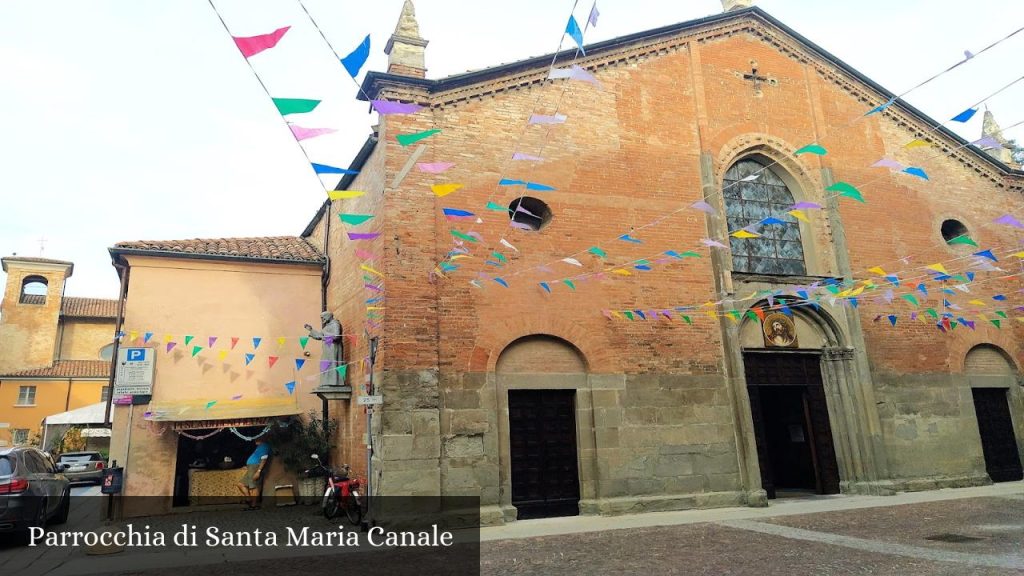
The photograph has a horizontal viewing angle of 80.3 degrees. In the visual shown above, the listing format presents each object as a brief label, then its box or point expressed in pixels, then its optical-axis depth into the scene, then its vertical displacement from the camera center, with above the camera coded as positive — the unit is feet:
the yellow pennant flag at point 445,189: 23.82 +9.65
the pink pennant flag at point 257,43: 15.02 +9.88
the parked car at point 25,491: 26.84 -1.50
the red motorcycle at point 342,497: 31.91 -2.74
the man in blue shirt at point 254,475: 39.78 -1.67
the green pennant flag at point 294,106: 15.98 +8.80
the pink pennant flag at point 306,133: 16.56 +8.40
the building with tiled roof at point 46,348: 95.20 +17.92
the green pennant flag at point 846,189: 26.12 +10.01
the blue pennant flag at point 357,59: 16.35 +10.16
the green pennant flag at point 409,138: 20.74 +10.33
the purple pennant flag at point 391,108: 19.17 +10.43
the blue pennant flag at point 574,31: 20.17 +13.24
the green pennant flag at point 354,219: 24.51 +9.02
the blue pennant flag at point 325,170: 17.30 +7.71
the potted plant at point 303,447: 39.93 +0.01
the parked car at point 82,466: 72.54 -1.15
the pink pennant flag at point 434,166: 23.00 +10.34
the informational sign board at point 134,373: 37.96 +4.96
